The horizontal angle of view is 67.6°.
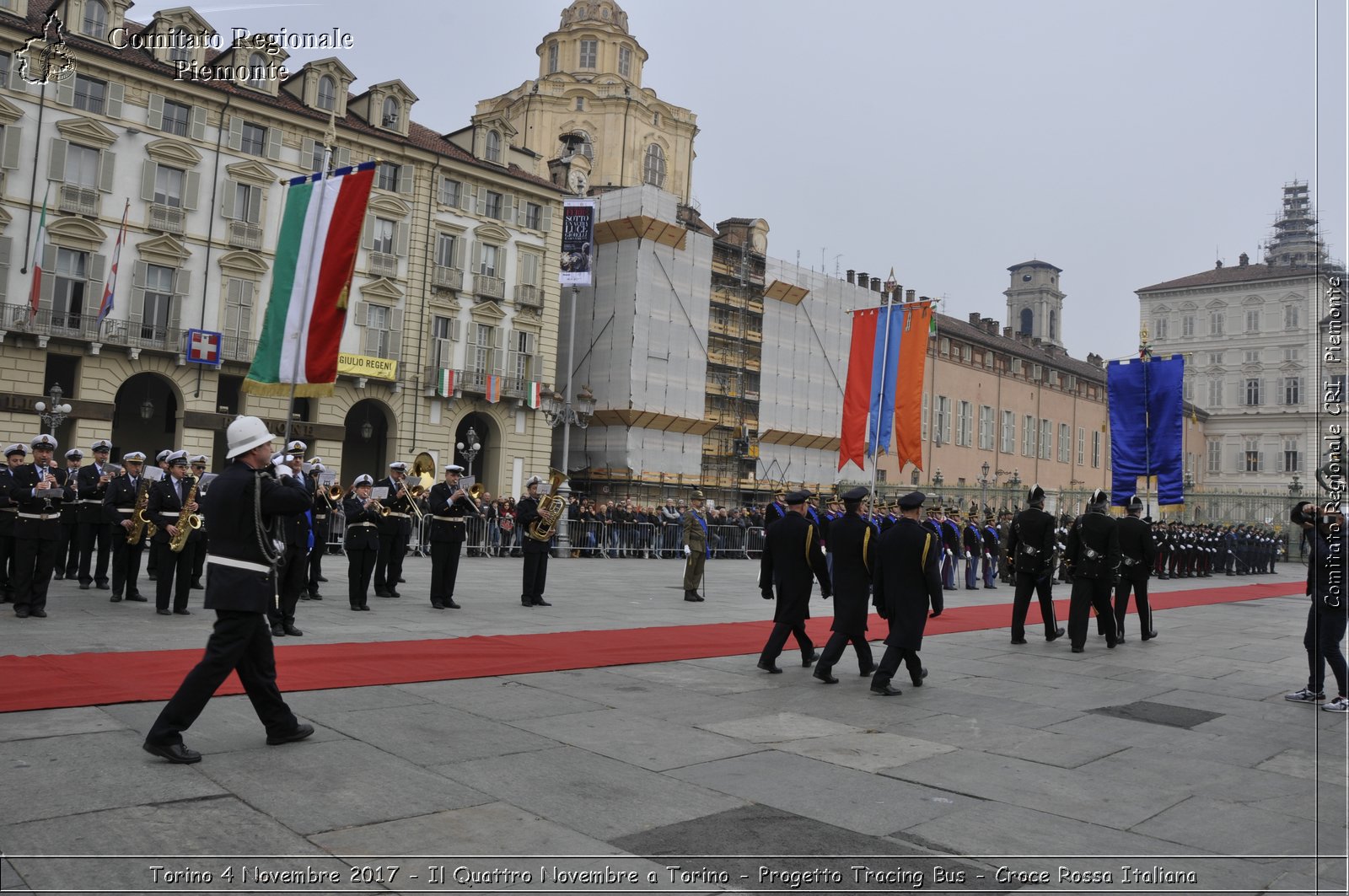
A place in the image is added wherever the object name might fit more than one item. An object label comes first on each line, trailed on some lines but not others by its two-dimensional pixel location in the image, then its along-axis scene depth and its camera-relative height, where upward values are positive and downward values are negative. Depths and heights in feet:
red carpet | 23.62 -4.53
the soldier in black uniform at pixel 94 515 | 45.16 -0.99
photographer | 28.22 -1.33
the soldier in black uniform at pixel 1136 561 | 45.37 -0.54
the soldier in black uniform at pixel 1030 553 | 42.34 -0.34
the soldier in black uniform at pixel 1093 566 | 41.63 -0.79
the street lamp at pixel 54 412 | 92.43 +7.36
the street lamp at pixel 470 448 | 113.29 +7.90
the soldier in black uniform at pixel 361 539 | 44.06 -1.41
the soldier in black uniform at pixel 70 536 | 47.37 -2.21
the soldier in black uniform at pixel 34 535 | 35.40 -1.61
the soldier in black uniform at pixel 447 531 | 45.75 -0.88
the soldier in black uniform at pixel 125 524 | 41.75 -1.22
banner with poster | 116.06 +32.12
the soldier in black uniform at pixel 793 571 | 32.22 -1.24
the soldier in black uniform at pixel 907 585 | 29.81 -1.42
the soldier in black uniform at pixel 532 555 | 49.11 -1.87
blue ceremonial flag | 47.21 +5.85
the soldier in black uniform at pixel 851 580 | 30.89 -1.41
